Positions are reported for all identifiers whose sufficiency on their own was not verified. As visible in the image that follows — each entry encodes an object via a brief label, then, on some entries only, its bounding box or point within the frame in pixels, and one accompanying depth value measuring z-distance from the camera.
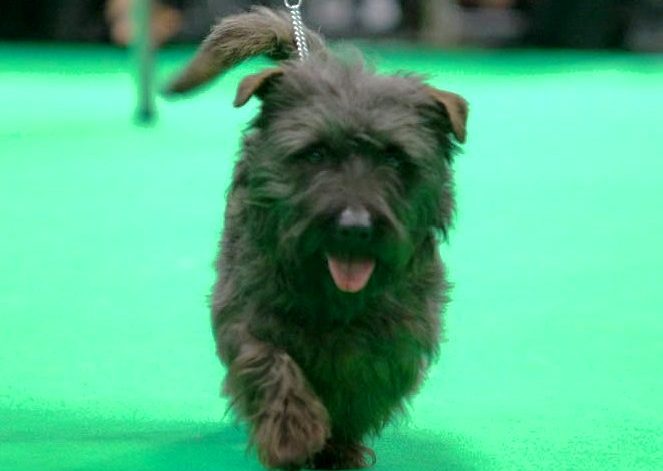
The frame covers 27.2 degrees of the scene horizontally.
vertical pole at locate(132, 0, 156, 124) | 9.25
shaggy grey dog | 2.99
